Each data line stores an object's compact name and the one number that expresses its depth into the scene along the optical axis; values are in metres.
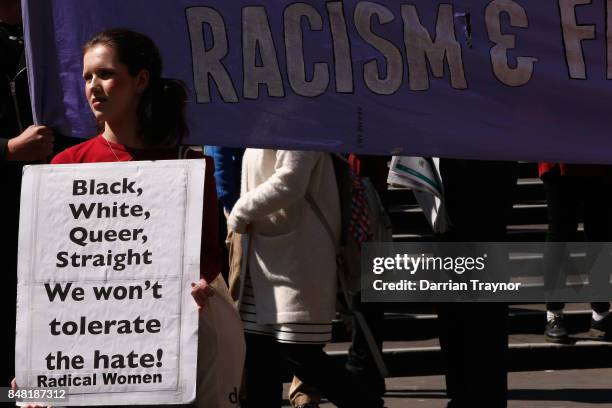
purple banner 5.08
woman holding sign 4.56
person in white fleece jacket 6.91
